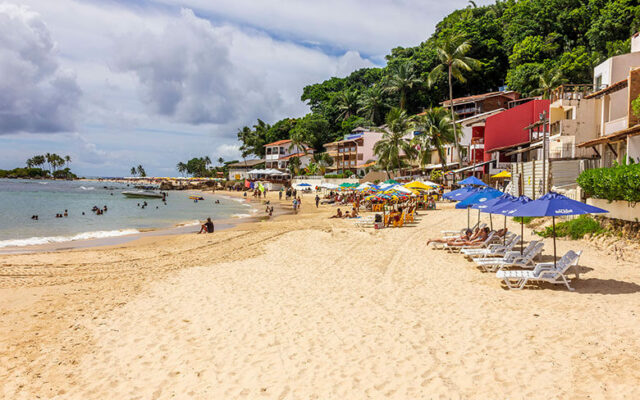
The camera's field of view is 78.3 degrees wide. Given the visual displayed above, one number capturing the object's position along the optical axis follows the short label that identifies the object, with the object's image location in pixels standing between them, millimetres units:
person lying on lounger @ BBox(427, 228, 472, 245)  14149
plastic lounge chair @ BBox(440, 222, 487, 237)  15661
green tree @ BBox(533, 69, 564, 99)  42344
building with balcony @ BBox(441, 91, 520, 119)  52125
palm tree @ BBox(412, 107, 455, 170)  40062
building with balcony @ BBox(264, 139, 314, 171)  78438
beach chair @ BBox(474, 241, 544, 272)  10406
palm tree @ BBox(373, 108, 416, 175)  45094
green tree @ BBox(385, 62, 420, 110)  63906
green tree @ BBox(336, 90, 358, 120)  79562
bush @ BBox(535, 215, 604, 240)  13680
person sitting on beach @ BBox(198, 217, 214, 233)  21859
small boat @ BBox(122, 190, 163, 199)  63569
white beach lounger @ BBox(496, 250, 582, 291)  8781
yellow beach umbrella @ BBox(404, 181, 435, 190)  26070
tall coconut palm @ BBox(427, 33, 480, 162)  39344
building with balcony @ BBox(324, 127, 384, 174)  64312
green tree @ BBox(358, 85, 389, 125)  70662
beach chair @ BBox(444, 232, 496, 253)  13398
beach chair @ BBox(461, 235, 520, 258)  11719
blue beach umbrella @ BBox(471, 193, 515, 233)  11118
